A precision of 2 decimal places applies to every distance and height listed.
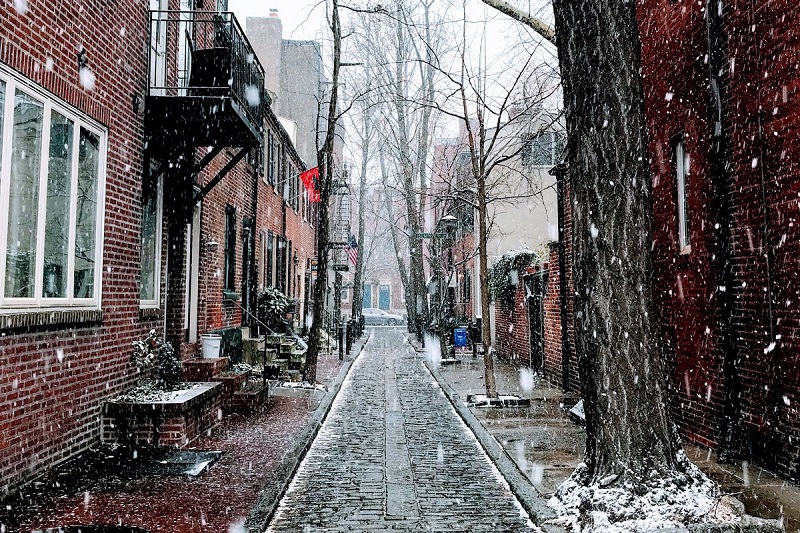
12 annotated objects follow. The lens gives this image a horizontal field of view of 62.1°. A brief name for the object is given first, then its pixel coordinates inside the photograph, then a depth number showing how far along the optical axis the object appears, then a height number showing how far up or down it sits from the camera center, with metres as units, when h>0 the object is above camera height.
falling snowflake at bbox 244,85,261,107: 10.41 +3.51
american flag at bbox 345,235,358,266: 30.81 +3.10
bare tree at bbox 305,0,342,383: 13.02 +1.95
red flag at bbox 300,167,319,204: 16.08 +3.38
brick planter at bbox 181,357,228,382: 9.54 -0.81
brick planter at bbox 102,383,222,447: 7.12 -1.17
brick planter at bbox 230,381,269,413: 9.92 -1.30
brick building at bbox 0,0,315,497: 5.66 +1.36
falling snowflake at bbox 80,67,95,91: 6.82 +2.45
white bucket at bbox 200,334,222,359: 10.69 -0.50
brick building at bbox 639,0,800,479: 6.04 +0.99
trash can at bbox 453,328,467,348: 22.68 -0.82
